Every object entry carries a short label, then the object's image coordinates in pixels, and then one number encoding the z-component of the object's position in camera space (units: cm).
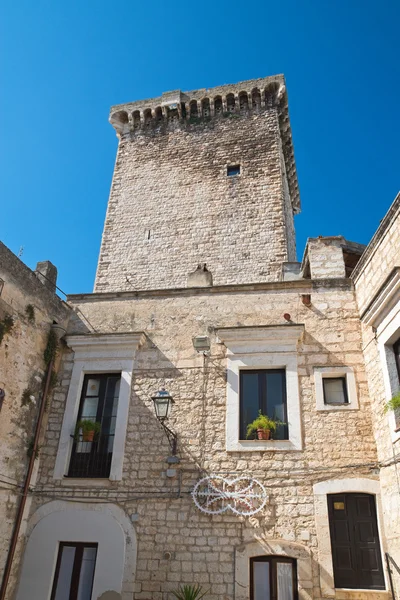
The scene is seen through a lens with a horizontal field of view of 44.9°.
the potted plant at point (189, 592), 681
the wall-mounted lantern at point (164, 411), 798
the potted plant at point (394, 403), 653
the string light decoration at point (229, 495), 743
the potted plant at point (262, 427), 786
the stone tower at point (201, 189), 1498
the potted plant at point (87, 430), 839
